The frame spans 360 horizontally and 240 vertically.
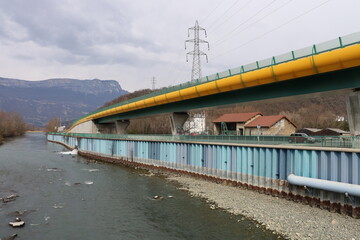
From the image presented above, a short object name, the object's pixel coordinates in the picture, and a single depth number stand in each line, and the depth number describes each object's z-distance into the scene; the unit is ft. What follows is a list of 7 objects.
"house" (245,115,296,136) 204.54
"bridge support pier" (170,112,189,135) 145.48
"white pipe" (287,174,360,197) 58.65
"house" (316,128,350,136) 184.20
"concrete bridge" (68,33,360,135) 68.85
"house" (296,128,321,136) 211.94
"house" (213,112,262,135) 225.97
